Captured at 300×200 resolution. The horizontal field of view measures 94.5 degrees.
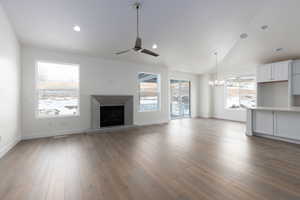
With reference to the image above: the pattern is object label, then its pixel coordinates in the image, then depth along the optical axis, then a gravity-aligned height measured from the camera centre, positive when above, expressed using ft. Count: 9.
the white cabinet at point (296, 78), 17.72 +2.88
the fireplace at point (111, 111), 17.52 -1.50
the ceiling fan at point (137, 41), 9.97 +4.20
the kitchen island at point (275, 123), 12.63 -2.31
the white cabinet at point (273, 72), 18.25 +3.95
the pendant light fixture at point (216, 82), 18.72 +2.44
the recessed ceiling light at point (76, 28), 12.69 +6.63
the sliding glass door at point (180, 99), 28.32 +0.19
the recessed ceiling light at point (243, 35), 16.47 +7.79
